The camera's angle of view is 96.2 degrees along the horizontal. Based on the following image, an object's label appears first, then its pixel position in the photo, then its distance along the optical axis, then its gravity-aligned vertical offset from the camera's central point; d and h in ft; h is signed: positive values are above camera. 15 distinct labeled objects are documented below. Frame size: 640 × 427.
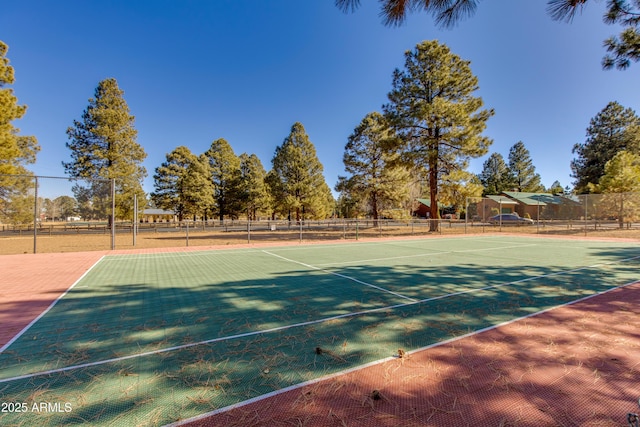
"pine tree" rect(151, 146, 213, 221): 98.89 +11.40
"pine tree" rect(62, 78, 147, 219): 69.46 +18.22
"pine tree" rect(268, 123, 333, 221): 91.09 +14.30
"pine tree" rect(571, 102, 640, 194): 111.04 +31.85
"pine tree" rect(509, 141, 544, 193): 179.32 +29.70
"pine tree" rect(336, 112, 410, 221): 82.33 +13.78
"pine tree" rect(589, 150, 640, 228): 64.08 +8.36
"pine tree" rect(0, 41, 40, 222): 45.03 +9.85
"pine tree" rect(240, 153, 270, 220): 110.32 +12.41
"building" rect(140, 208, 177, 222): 168.71 +1.25
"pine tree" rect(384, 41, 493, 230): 60.08 +22.29
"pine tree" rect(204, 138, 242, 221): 111.75 +15.09
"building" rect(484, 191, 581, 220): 124.44 +7.20
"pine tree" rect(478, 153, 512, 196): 183.62 +30.23
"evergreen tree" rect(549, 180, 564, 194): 204.09 +20.98
